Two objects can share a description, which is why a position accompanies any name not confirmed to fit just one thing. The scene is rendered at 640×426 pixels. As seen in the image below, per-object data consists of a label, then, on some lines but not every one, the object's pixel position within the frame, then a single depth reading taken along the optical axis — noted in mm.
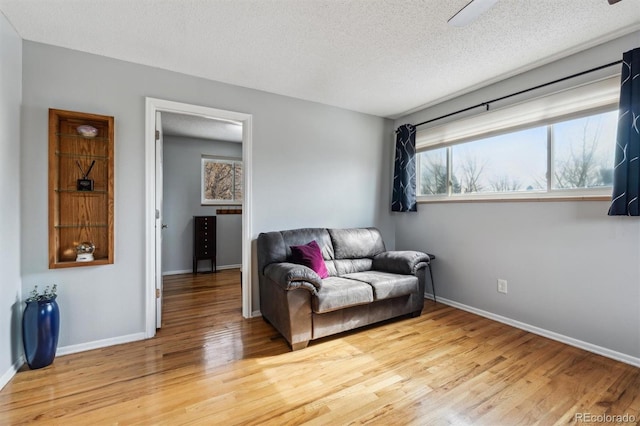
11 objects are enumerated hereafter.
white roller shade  2320
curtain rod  2301
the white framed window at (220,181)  5516
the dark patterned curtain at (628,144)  2062
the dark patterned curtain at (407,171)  3854
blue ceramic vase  2037
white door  2729
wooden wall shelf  2264
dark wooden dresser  5176
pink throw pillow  2883
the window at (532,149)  2361
